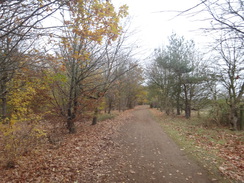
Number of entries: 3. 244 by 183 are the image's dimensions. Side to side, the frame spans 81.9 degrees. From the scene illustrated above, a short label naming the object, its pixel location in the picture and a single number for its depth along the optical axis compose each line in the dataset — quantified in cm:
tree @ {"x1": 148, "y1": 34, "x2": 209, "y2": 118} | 1611
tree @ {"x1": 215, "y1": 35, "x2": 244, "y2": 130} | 967
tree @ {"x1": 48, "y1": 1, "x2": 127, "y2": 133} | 436
